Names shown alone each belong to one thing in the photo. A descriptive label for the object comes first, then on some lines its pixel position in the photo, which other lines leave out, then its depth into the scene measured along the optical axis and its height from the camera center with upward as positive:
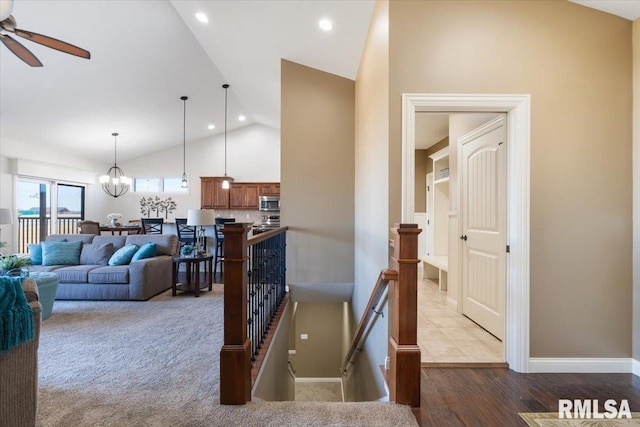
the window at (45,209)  5.71 +0.10
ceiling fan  2.19 +1.44
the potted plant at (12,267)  2.88 -0.56
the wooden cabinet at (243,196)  7.47 +0.46
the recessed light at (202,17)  3.47 +2.41
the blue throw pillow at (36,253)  4.55 -0.65
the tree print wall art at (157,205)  7.94 +0.23
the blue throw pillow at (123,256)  4.34 -0.66
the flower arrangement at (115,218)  6.91 -0.12
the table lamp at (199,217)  4.90 -0.06
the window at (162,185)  8.01 +0.79
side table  4.33 -0.93
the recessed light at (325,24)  3.01 +2.03
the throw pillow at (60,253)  4.39 -0.62
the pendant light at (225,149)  5.65 +1.79
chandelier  7.73 +0.76
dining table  6.60 -0.36
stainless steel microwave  6.68 +0.25
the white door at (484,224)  2.77 -0.10
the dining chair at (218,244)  6.44 -0.71
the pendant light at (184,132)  5.84 +2.05
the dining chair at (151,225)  6.81 -0.29
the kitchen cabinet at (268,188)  7.39 +0.66
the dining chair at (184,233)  6.77 -0.47
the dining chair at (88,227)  6.20 -0.31
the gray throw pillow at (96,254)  4.48 -0.65
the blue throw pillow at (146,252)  4.38 -0.60
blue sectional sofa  4.05 -0.93
